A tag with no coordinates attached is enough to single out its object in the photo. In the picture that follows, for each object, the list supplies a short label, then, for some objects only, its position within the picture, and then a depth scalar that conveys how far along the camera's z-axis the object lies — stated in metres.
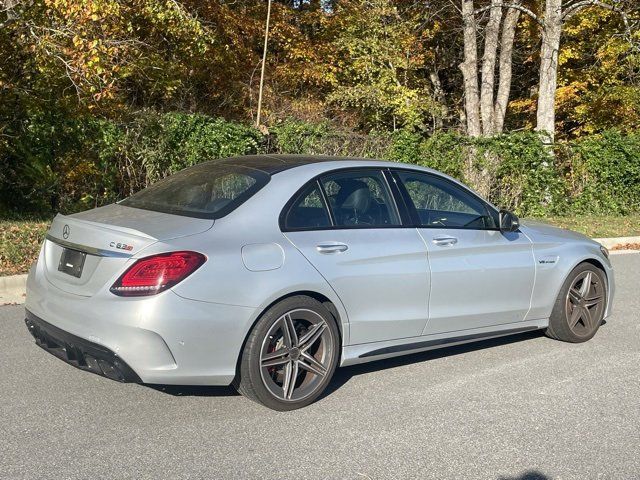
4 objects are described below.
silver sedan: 4.31
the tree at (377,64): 25.61
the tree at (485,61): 22.02
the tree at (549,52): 18.14
